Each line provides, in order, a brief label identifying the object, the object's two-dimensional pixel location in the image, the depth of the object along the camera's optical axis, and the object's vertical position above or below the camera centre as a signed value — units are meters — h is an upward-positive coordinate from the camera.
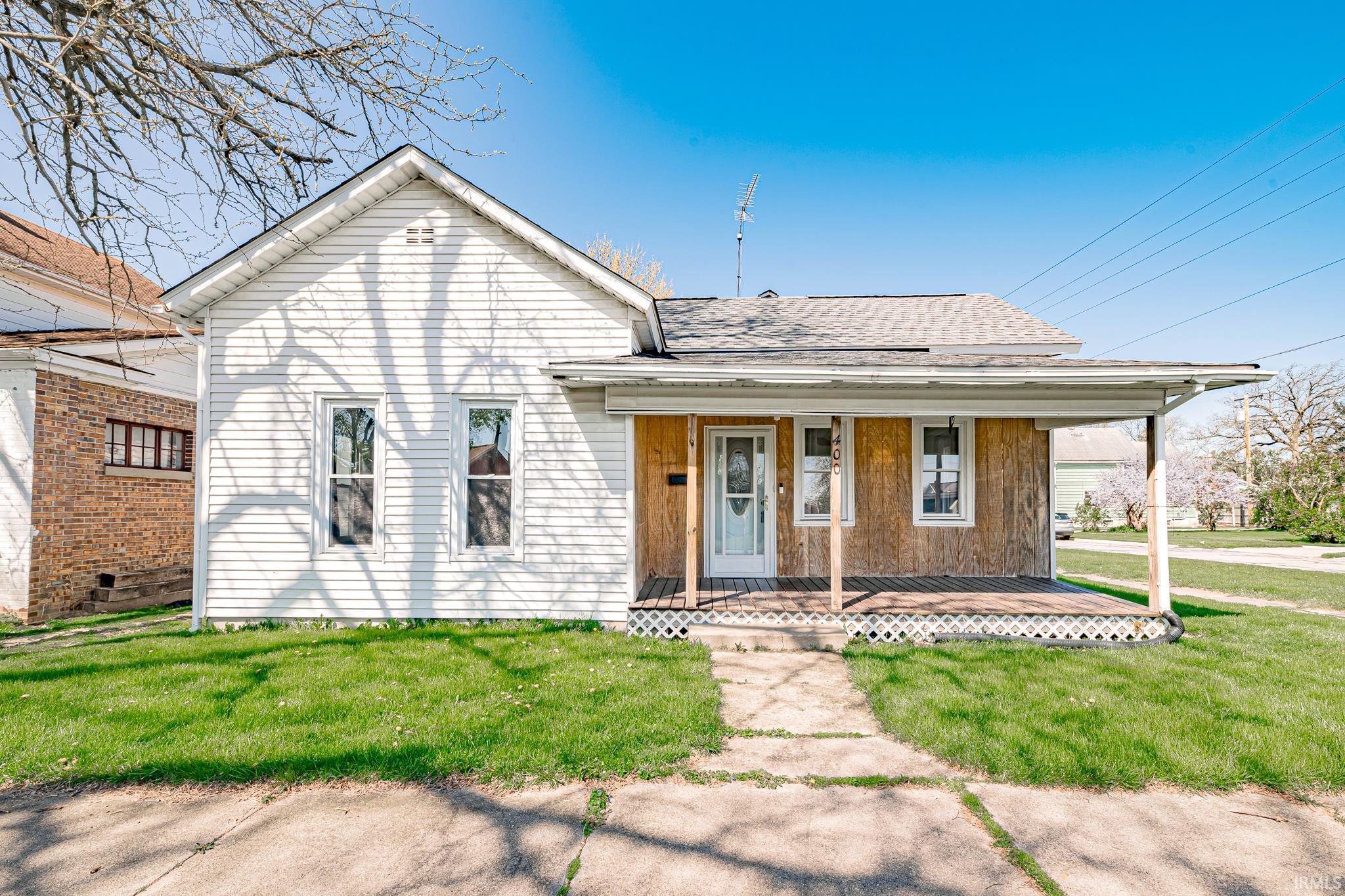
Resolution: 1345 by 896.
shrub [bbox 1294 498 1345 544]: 19.56 -1.70
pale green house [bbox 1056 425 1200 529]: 35.50 +0.42
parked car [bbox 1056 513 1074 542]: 27.17 -2.60
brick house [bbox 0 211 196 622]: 8.14 +0.17
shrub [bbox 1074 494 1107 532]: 31.88 -2.42
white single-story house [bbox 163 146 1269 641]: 7.11 +0.66
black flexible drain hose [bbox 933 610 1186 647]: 6.65 -1.84
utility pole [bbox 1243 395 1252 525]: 32.19 +2.45
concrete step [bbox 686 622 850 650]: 6.66 -1.83
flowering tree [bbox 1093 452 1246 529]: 31.67 -0.91
